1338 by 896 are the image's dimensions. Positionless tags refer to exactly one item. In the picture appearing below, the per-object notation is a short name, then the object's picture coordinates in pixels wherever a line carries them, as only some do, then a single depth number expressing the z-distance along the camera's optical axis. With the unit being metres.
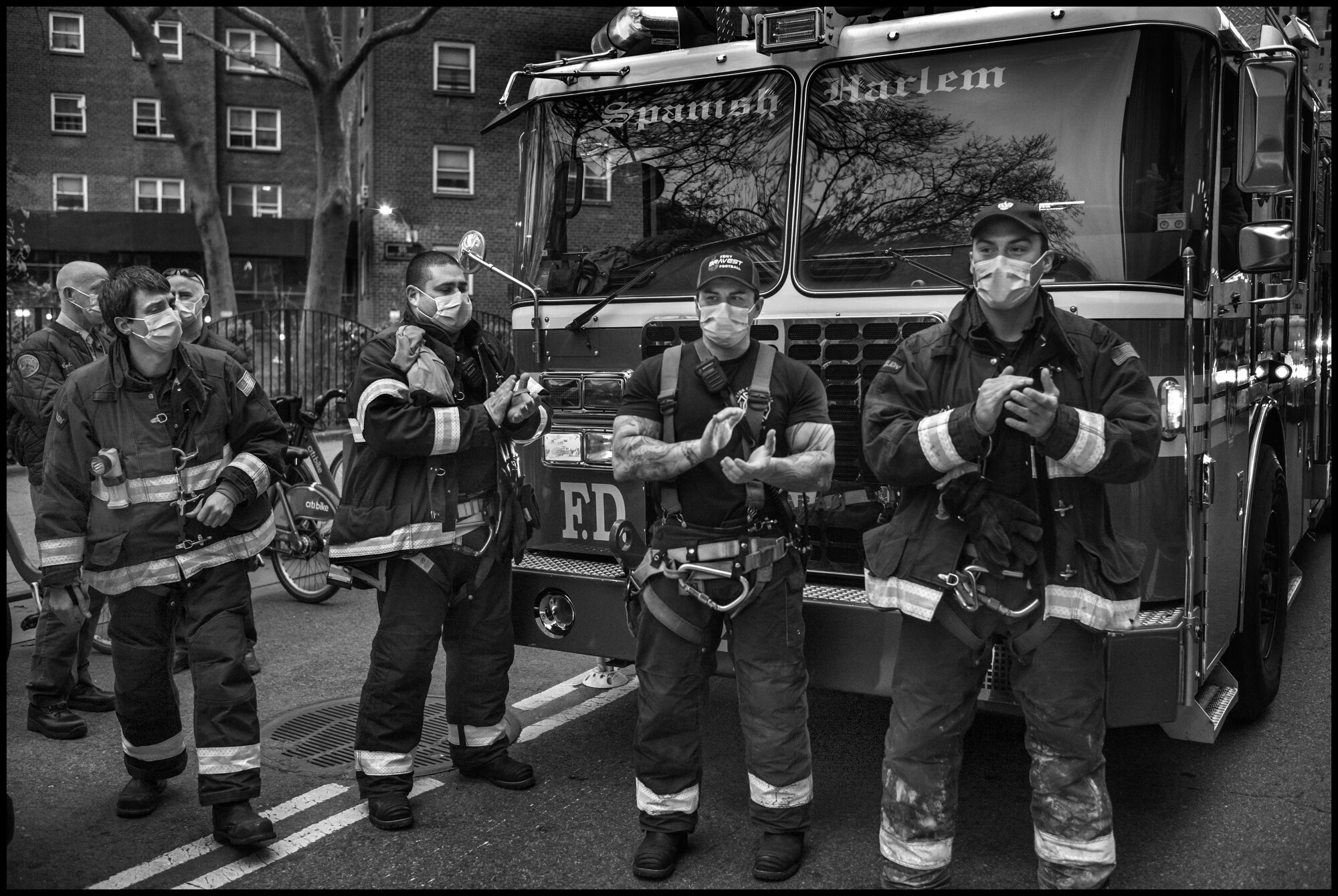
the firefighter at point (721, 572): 3.77
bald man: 5.28
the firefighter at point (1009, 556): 3.40
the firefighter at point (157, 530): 4.04
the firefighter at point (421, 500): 4.19
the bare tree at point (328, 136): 18.89
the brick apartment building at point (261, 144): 29.72
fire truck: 3.94
